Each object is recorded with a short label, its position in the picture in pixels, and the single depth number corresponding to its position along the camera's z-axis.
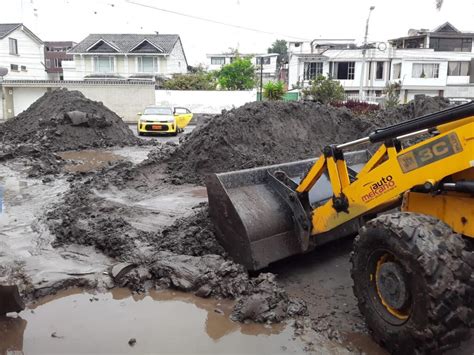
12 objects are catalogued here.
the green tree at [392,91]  26.83
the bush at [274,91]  23.75
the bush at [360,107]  21.42
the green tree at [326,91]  28.95
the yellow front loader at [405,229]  3.17
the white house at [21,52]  43.25
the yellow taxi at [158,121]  21.95
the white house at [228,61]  67.00
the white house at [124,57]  46.22
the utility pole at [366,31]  34.59
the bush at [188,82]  39.53
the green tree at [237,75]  44.72
